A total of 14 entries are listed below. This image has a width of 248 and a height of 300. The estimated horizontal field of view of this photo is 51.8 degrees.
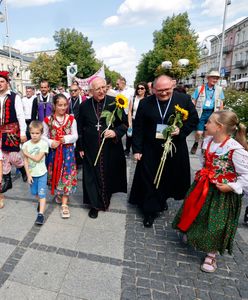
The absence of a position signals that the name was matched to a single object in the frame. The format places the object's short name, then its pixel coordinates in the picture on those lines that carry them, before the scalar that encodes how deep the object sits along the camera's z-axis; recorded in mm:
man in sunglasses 5859
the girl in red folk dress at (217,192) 2422
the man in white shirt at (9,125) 3805
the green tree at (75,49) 44125
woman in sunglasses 6457
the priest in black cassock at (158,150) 3338
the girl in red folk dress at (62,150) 3549
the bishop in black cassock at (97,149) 3643
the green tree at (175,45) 33219
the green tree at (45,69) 35938
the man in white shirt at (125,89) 7086
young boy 3348
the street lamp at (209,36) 14230
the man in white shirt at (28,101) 7711
